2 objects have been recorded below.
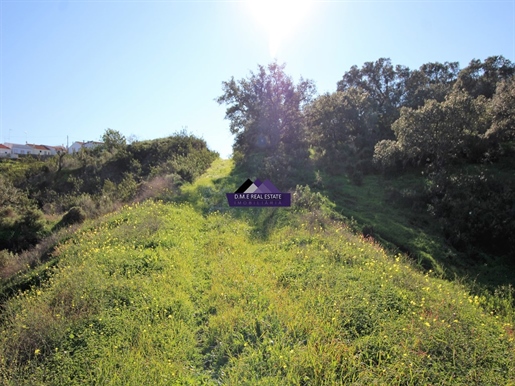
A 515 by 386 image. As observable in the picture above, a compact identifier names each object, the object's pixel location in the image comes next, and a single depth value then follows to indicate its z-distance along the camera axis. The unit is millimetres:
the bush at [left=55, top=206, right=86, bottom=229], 14984
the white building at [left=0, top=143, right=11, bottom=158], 57644
